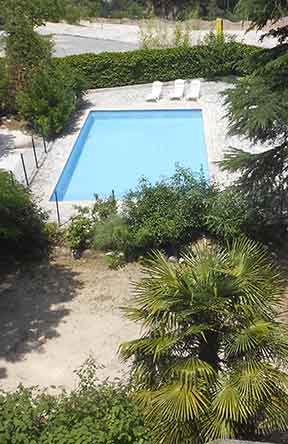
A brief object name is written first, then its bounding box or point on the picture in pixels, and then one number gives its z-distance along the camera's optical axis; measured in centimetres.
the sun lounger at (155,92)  2097
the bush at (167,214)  1163
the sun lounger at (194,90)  2077
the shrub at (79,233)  1209
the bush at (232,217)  1159
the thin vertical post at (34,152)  1641
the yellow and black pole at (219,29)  2289
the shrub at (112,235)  1164
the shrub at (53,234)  1248
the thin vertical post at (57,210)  1334
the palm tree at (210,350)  565
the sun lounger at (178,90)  2101
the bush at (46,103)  1800
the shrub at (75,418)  618
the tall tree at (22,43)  1800
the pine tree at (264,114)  943
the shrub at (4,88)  1892
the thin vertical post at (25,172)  1531
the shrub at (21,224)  1173
